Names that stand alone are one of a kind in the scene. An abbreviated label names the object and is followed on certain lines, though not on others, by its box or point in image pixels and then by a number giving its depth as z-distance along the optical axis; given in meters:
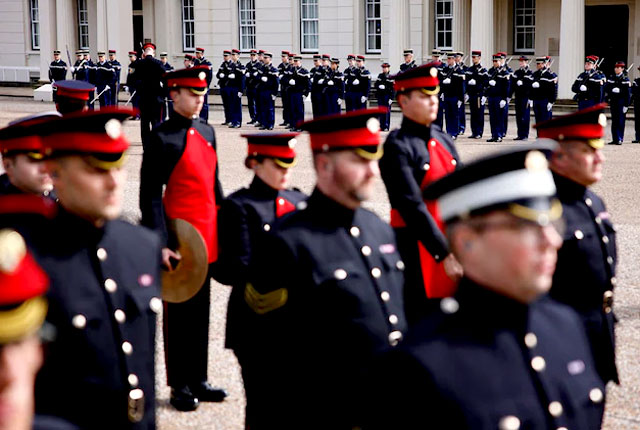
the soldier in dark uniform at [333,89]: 27.64
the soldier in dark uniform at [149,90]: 20.45
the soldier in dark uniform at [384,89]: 27.14
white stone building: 29.38
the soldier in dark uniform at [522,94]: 23.27
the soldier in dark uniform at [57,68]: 35.47
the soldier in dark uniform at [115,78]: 32.06
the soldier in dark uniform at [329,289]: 3.91
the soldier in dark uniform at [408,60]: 26.65
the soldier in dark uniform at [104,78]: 31.70
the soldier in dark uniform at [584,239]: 4.89
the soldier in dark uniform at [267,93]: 27.83
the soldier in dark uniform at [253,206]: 5.49
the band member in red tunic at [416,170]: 5.84
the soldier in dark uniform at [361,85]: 27.23
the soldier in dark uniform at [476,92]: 23.98
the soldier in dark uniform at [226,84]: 28.50
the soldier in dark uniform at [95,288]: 3.55
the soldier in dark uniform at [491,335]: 2.67
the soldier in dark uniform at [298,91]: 28.00
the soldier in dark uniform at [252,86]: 28.72
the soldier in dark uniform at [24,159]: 4.81
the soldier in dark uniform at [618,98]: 22.27
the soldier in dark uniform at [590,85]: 23.11
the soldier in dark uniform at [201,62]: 27.32
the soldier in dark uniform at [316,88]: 28.06
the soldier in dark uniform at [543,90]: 23.41
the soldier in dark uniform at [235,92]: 28.30
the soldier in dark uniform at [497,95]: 23.47
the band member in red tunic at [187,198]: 6.36
